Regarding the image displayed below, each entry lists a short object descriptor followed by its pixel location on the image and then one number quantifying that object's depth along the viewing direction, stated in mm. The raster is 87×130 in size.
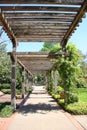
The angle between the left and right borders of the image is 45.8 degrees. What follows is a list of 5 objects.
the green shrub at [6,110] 4263
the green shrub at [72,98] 5271
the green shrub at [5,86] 15559
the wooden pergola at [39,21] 3332
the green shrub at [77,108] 4451
